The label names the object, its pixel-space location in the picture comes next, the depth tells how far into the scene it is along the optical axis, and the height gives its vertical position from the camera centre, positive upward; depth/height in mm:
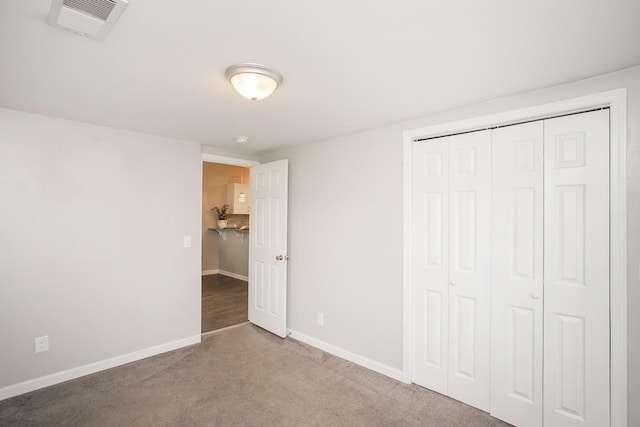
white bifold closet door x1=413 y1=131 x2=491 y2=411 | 2328 -419
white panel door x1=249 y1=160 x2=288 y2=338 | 3703 -431
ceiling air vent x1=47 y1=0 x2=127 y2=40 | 1220 +840
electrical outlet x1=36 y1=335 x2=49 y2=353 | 2611 -1134
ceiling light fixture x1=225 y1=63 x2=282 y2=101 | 1727 +794
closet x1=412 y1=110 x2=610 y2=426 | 1897 -392
